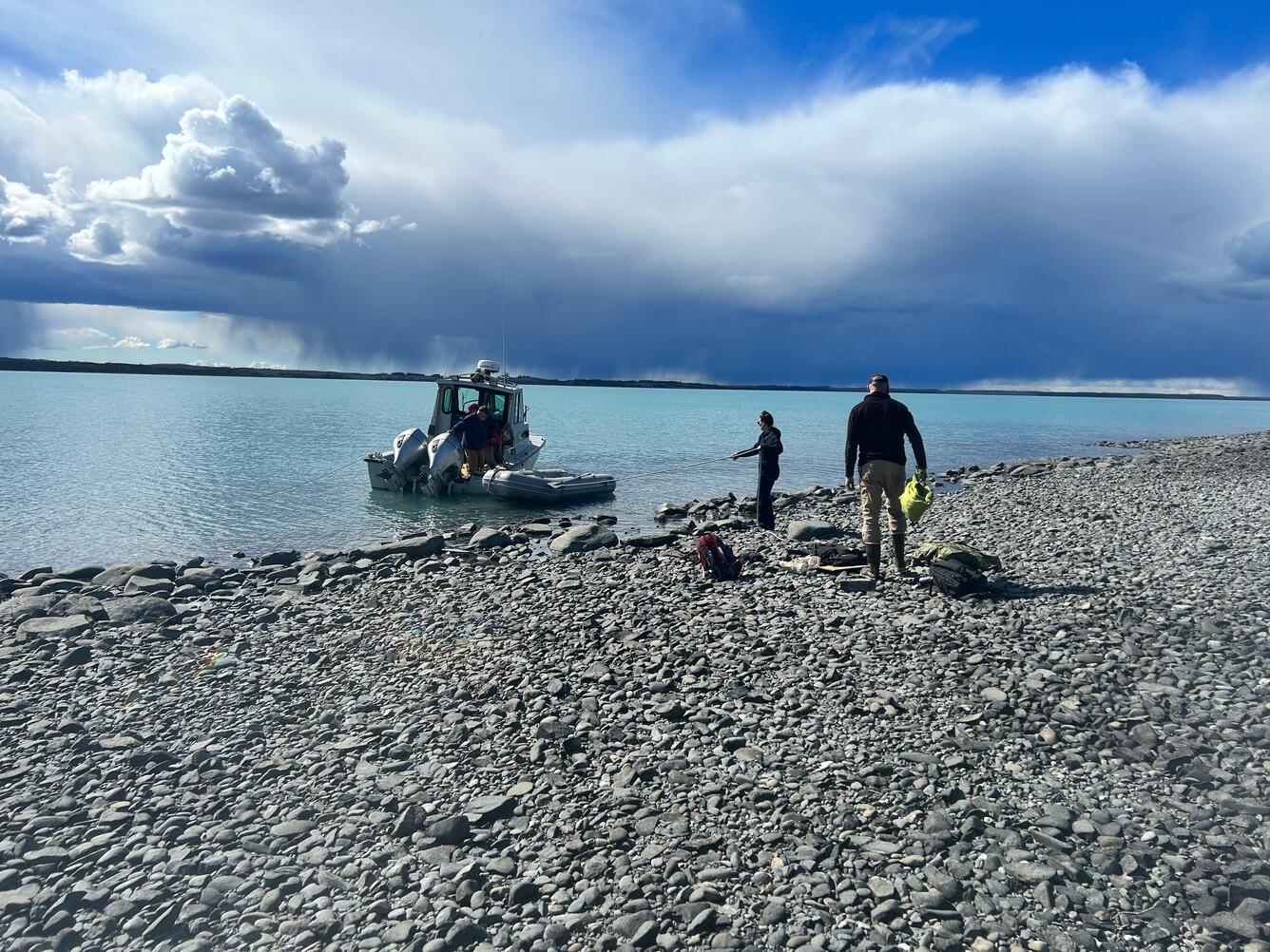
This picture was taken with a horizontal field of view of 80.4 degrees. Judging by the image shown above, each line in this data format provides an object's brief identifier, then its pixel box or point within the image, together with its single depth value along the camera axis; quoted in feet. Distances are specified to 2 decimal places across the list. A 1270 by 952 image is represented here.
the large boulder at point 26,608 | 35.63
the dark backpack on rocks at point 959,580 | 31.04
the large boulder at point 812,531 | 48.14
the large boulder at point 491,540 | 51.75
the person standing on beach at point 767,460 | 46.88
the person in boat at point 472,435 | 75.51
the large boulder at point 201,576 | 43.01
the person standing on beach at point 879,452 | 33.19
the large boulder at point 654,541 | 47.57
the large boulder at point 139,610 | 34.21
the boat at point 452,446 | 74.90
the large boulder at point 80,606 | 34.65
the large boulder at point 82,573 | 46.11
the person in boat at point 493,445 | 78.33
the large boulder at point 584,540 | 49.03
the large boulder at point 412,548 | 48.57
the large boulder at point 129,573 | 43.91
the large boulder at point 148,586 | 41.70
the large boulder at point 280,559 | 49.49
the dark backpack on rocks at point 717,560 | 36.94
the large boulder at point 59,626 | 32.17
